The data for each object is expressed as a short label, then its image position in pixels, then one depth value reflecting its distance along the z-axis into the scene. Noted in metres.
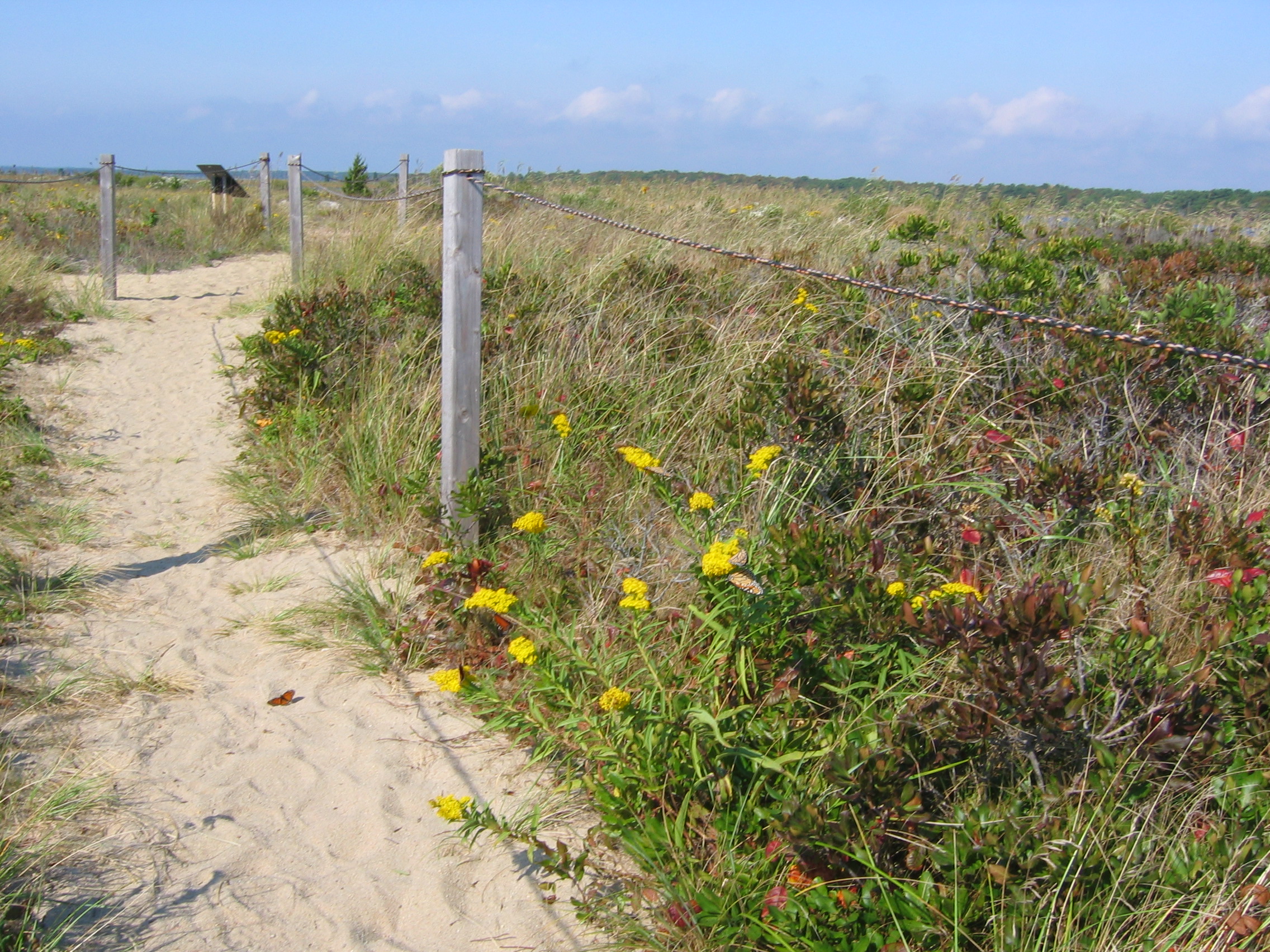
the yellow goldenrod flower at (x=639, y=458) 3.06
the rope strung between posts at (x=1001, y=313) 2.14
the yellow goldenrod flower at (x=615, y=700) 2.29
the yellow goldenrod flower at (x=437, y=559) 3.10
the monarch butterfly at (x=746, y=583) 2.43
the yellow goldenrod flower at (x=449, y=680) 2.70
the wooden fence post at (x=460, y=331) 3.49
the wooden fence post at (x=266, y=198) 13.38
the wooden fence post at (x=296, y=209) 9.14
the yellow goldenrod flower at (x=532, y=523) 3.10
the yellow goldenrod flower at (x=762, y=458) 3.03
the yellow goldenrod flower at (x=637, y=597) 2.49
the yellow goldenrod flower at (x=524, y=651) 2.55
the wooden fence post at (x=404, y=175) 13.91
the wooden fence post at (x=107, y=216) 8.92
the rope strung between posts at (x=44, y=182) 8.13
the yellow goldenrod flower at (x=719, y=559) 2.41
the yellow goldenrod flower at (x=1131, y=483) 3.28
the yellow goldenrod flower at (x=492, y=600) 2.74
